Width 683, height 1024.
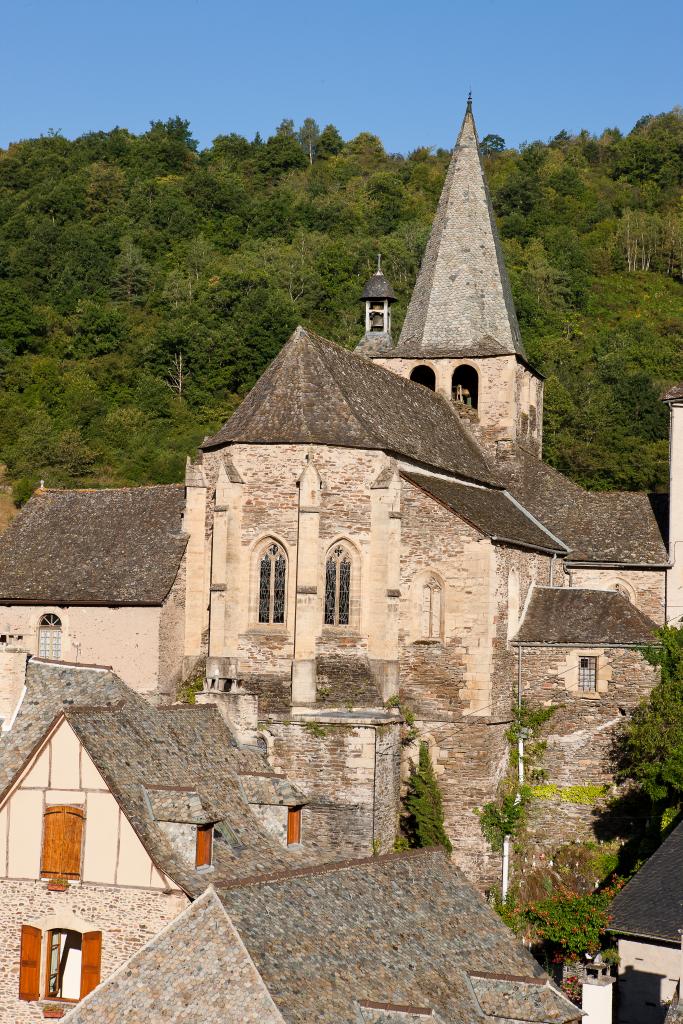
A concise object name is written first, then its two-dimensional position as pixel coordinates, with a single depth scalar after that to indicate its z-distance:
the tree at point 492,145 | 121.50
